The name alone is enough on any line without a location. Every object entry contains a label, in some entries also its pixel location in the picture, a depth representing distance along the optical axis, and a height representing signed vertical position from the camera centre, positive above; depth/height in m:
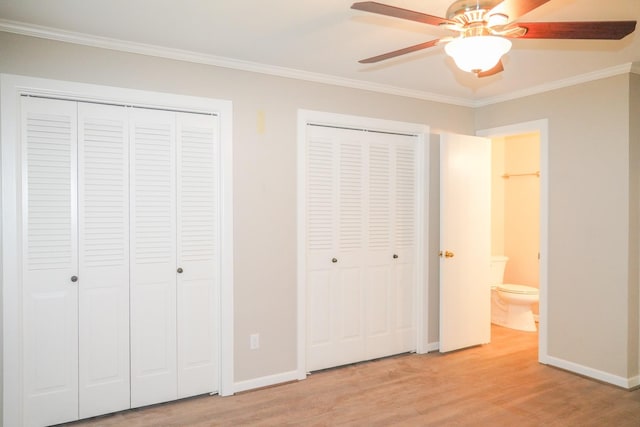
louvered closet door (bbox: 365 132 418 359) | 3.89 -0.29
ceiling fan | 1.60 +0.74
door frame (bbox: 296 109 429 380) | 3.46 +0.06
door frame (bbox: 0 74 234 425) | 2.53 +0.01
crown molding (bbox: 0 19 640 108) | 2.60 +1.11
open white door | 4.05 -0.27
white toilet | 4.71 -1.00
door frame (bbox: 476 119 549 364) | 3.81 -0.24
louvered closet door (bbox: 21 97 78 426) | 2.62 -0.30
